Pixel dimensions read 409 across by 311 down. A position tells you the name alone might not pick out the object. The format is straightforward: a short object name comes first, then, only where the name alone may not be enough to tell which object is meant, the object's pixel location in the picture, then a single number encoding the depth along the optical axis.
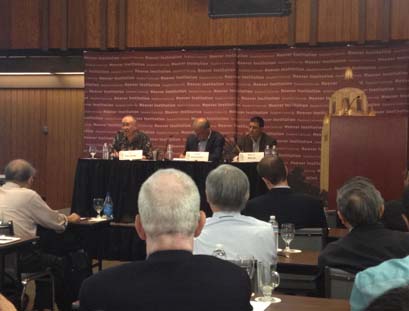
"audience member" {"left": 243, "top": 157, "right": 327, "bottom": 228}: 4.32
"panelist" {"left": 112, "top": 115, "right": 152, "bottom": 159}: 8.14
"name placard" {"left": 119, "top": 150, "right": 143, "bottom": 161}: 7.57
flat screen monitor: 7.03
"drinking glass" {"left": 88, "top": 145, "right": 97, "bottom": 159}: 7.89
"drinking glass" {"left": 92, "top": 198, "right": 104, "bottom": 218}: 6.06
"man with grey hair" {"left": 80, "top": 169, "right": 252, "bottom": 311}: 1.79
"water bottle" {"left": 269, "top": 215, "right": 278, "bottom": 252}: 3.56
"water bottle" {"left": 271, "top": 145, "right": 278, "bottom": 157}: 7.50
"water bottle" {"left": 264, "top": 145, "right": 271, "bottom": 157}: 7.49
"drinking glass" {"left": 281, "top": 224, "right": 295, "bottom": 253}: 3.83
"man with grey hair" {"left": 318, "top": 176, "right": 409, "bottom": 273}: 2.94
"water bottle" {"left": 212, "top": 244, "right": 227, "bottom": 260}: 2.94
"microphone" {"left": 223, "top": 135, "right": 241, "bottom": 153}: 7.88
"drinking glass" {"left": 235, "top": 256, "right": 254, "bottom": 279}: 2.71
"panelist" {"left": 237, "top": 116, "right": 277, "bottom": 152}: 8.39
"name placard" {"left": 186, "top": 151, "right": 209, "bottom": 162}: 7.42
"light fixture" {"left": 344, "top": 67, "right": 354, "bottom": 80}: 8.41
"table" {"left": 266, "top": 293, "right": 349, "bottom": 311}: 2.59
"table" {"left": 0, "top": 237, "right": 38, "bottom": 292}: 4.07
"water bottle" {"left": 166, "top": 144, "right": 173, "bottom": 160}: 7.83
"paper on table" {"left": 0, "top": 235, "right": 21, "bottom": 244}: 4.16
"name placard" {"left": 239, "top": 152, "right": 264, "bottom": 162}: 7.28
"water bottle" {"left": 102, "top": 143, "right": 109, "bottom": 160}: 7.86
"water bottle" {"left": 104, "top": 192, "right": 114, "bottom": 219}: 6.34
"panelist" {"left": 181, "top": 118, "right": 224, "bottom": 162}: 8.07
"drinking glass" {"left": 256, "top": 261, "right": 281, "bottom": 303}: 2.74
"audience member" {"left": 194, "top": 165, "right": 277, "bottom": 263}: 3.16
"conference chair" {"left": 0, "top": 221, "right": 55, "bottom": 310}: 4.45
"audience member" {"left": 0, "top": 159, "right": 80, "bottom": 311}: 4.84
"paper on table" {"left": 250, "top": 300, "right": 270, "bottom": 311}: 2.56
